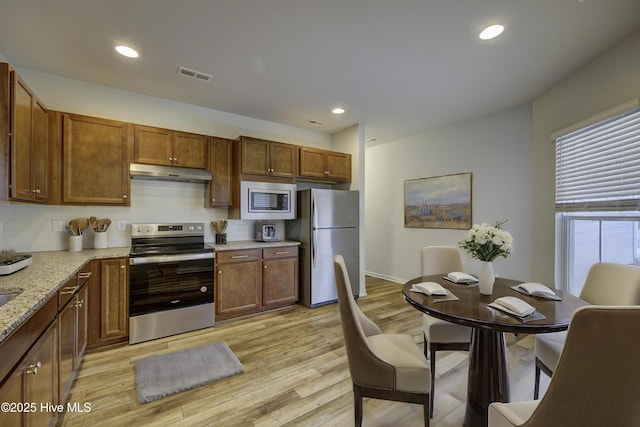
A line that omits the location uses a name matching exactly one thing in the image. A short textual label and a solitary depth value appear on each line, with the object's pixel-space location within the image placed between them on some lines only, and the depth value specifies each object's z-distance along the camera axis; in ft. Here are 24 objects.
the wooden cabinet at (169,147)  9.79
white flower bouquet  5.64
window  6.93
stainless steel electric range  8.89
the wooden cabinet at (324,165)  13.12
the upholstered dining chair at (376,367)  4.68
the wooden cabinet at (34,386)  3.33
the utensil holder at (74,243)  9.01
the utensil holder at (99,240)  9.52
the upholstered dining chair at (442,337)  6.16
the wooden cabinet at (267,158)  11.50
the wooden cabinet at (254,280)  10.59
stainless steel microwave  11.50
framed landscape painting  13.56
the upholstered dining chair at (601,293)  5.25
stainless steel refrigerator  12.37
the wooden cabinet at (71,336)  5.41
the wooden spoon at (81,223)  9.21
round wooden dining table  4.55
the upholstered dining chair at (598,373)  2.74
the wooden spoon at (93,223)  9.38
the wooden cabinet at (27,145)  6.16
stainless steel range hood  9.56
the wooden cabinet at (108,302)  8.25
